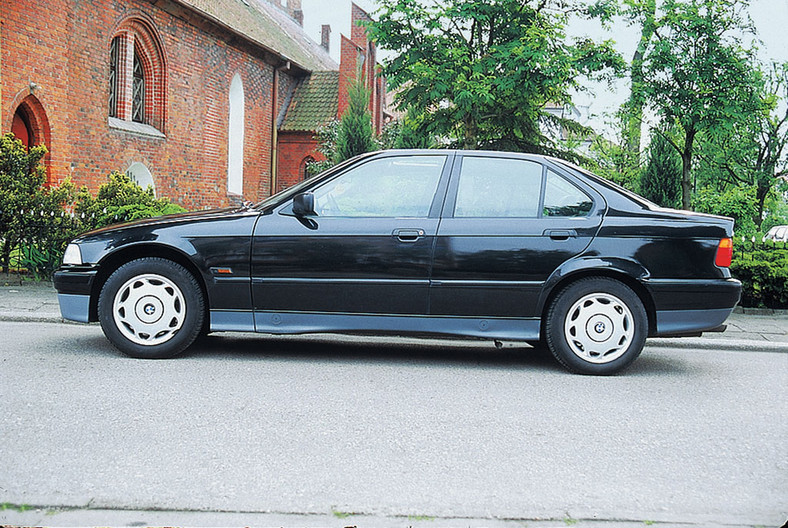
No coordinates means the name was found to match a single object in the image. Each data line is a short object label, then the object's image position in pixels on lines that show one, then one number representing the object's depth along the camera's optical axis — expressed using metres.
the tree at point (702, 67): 11.80
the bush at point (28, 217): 11.02
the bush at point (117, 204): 11.51
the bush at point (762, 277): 10.55
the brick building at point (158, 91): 17.16
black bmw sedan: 6.32
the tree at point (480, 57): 12.55
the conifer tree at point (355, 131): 22.39
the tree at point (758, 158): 19.97
